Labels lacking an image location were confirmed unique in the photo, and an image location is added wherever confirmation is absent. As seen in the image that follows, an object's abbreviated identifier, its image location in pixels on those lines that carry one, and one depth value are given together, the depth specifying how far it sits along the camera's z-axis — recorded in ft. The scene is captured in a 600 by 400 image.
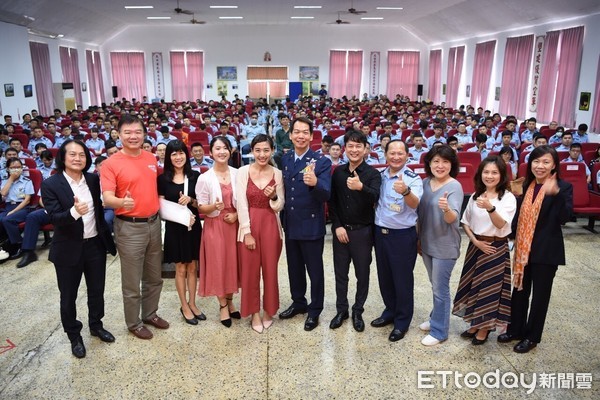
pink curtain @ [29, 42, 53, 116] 48.80
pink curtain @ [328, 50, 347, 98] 74.54
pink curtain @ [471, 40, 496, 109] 53.72
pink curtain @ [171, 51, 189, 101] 73.72
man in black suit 9.00
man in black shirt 9.70
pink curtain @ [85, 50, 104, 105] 67.19
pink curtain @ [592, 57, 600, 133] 34.35
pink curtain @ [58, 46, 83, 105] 57.41
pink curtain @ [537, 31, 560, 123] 40.75
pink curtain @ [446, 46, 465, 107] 63.10
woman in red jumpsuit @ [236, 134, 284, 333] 10.05
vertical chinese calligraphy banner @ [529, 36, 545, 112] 43.01
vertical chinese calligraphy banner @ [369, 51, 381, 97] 74.69
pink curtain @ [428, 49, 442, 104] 70.74
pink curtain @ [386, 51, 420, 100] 75.20
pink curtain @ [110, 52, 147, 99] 73.15
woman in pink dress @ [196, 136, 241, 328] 10.18
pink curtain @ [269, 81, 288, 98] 75.56
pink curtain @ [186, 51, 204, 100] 73.61
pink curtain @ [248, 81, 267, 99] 75.50
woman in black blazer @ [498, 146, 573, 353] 8.99
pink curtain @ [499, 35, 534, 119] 45.50
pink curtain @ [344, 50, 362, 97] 74.90
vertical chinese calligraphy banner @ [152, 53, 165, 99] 73.31
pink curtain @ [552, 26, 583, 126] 37.09
